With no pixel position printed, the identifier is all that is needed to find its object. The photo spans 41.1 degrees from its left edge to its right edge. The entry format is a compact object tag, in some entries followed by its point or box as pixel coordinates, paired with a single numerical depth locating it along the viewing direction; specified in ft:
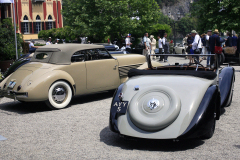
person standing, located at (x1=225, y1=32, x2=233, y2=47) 53.57
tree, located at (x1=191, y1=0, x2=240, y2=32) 95.86
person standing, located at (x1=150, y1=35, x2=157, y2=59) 72.98
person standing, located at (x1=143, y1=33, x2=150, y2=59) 65.87
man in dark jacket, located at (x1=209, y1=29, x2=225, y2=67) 44.93
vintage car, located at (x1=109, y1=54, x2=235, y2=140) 14.67
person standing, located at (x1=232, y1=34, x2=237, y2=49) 53.62
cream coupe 24.63
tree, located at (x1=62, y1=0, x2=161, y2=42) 98.37
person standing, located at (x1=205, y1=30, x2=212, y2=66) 51.24
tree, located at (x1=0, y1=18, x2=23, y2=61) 51.24
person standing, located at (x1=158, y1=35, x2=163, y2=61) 68.06
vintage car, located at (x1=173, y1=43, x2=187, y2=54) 91.82
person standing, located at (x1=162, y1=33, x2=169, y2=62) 67.29
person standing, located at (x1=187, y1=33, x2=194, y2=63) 61.10
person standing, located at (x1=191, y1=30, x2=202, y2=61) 52.41
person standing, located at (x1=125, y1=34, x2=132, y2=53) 70.80
